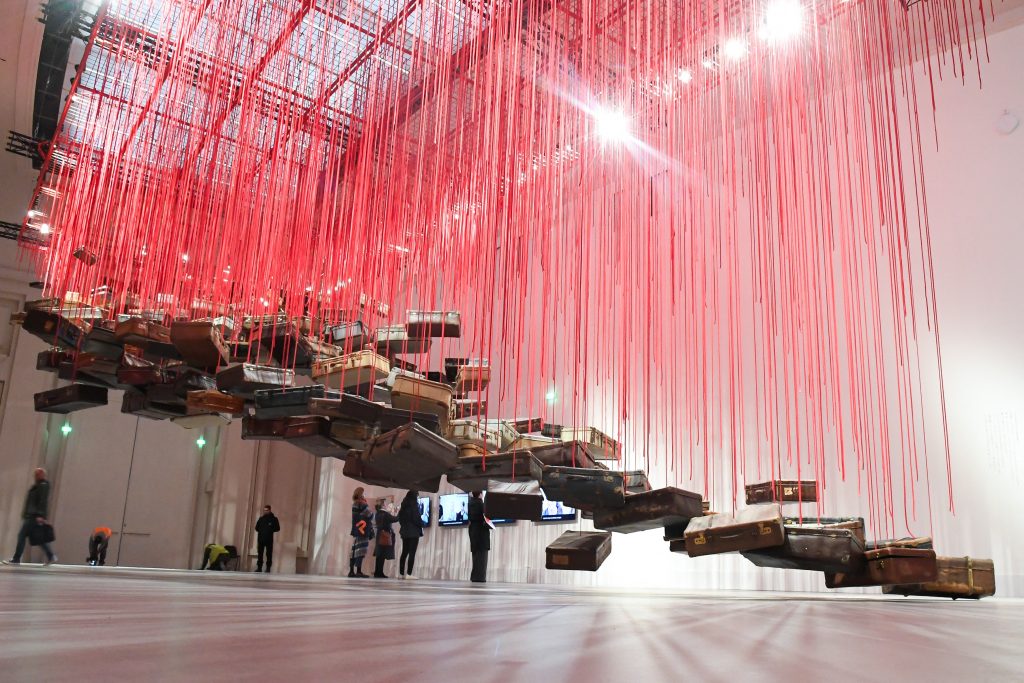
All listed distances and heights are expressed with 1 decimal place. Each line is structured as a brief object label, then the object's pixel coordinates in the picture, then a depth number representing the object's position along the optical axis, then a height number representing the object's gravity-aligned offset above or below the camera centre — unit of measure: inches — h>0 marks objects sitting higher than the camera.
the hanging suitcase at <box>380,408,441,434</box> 217.6 +28.0
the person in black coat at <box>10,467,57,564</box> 328.5 +0.8
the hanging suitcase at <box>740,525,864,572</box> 160.2 -3.9
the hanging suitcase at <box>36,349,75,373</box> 284.7 +54.7
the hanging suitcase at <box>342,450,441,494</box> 218.7 +11.9
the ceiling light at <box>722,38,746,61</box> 286.2 +187.3
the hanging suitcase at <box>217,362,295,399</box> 239.6 +41.8
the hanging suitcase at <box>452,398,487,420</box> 252.7 +37.8
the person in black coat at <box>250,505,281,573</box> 448.5 -8.7
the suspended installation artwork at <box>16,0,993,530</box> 224.1 +105.9
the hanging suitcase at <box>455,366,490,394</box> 269.1 +48.7
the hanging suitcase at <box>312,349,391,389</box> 244.7 +46.8
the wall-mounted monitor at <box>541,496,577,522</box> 381.4 +5.4
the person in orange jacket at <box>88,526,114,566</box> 449.4 -19.6
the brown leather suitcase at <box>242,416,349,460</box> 233.5 +25.4
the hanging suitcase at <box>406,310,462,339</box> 270.7 +68.6
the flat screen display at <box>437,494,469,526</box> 452.4 +6.5
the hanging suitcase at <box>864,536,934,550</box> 173.7 -2.0
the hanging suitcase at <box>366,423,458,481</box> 192.1 +16.5
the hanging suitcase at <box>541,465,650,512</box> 188.9 +9.5
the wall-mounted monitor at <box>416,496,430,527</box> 478.6 +7.5
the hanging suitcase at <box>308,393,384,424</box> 210.8 +29.6
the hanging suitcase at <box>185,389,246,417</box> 260.8 +37.1
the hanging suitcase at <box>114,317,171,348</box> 264.4 +60.5
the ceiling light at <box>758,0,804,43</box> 186.7 +135.4
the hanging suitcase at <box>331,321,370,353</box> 286.4 +66.9
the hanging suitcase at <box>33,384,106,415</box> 289.7 +41.6
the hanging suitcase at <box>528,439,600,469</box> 213.9 +19.1
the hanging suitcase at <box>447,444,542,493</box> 197.6 +13.6
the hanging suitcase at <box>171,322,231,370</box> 245.4 +53.9
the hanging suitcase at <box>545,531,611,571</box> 186.5 -6.7
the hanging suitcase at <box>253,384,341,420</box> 230.1 +34.3
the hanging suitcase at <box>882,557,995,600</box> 185.5 -10.3
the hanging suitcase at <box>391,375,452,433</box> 224.7 +35.5
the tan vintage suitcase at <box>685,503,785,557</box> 159.5 -0.5
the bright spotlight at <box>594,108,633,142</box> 273.0 +151.4
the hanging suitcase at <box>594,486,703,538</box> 181.5 +3.4
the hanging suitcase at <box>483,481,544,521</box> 211.9 +5.1
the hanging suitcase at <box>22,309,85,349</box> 275.9 +64.0
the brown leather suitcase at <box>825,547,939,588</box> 157.9 -6.5
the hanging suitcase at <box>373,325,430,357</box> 273.7 +62.2
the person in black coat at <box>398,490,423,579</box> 379.6 -1.0
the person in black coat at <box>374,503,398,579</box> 392.2 -10.4
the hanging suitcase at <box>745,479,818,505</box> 233.8 +11.6
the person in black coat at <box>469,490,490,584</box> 342.6 -7.0
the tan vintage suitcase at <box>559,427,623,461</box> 242.1 +26.0
